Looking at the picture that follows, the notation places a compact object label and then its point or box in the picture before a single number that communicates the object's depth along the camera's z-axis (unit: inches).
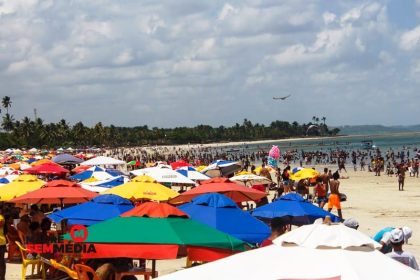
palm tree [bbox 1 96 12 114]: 5339.6
